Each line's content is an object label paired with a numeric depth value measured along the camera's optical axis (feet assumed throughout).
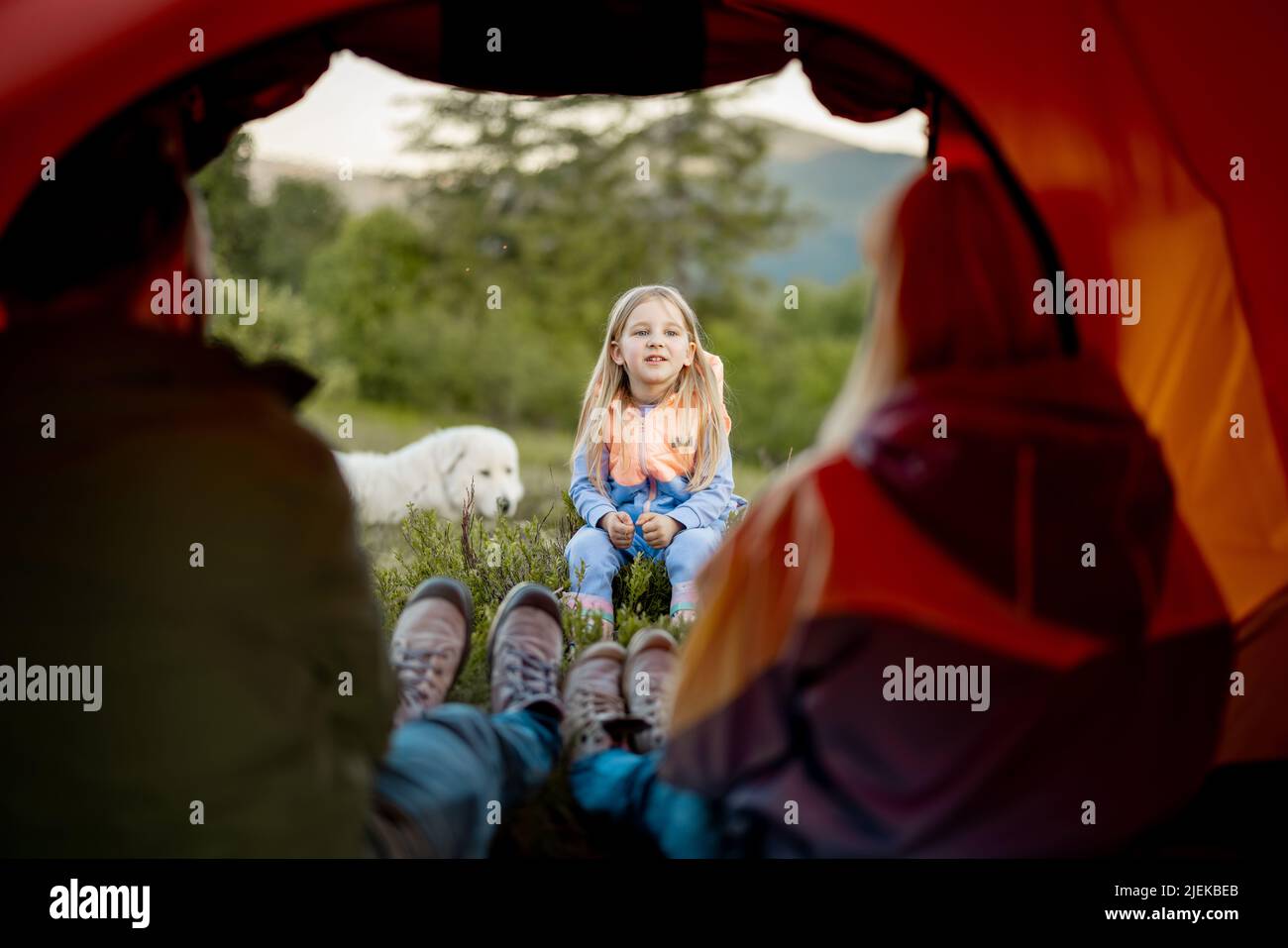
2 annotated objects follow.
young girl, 10.21
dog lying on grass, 11.85
